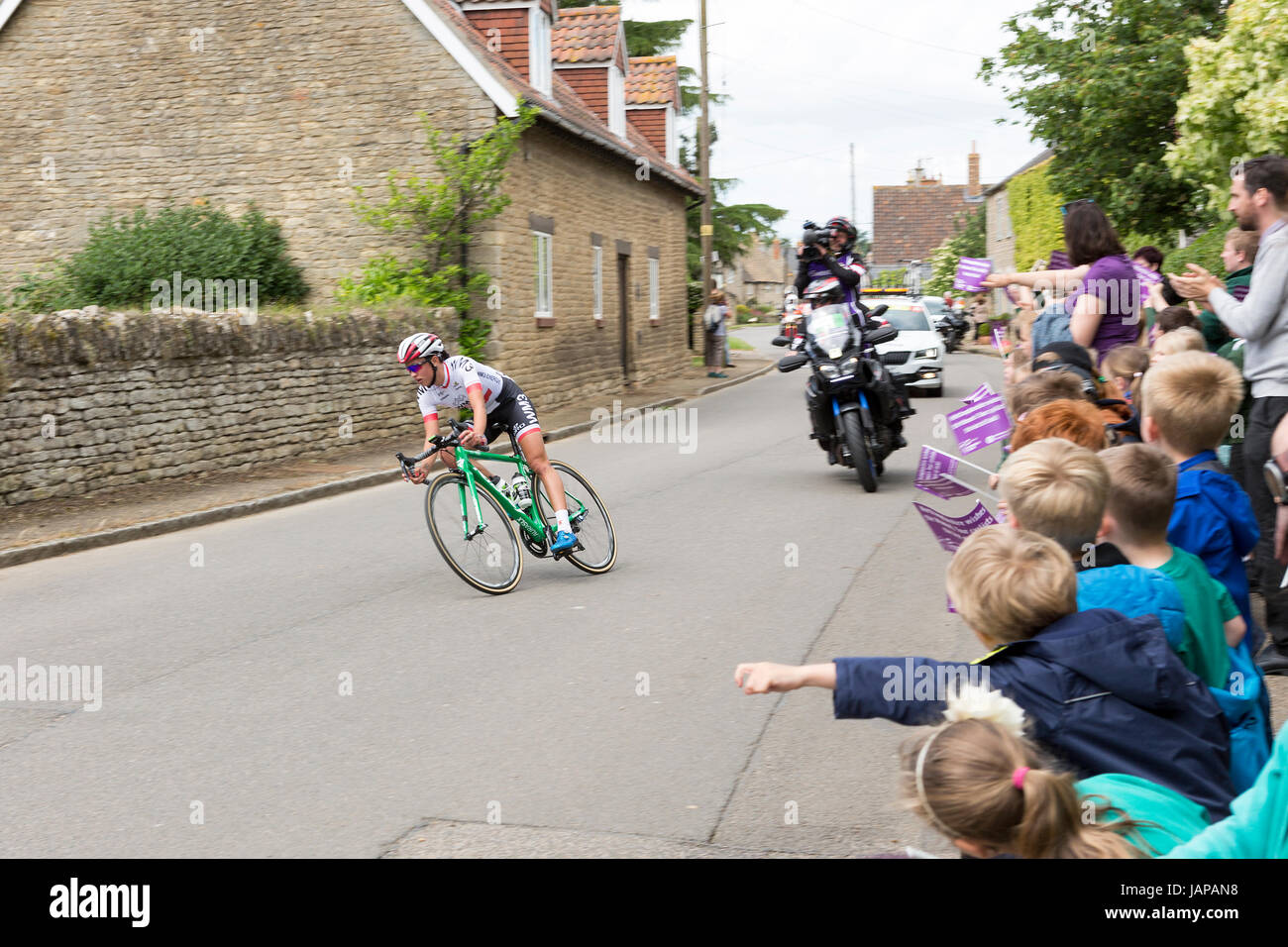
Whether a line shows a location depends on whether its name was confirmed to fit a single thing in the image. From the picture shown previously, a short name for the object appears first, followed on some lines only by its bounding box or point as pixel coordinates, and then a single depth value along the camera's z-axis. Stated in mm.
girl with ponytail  2307
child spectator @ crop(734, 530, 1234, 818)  2881
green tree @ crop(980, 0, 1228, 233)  24547
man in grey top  5738
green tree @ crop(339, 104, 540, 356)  19844
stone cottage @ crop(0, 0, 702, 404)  20719
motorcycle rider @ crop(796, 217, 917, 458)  12578
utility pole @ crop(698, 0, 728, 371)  33750
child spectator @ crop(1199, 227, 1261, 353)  6871
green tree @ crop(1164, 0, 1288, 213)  16156
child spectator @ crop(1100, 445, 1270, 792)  3691
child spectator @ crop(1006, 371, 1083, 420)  5664
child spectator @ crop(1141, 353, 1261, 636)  4484
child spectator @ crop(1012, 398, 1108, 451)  4980
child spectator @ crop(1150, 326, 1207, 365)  6574
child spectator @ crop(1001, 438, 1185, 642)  3719
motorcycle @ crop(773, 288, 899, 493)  12219
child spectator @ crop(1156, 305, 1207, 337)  7629
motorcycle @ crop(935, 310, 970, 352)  40625
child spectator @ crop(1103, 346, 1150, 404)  6645
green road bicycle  8273
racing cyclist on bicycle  8148
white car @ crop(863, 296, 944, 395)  24047
